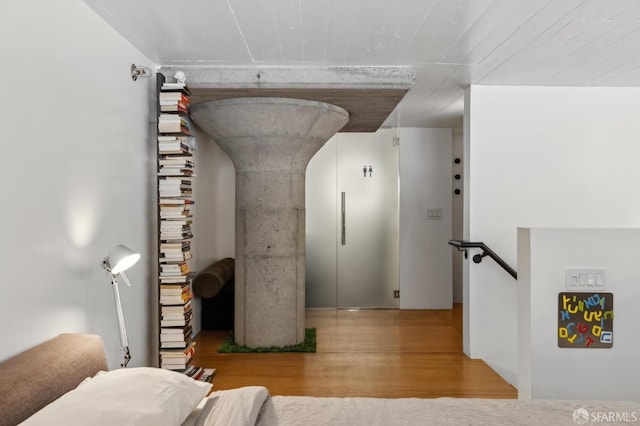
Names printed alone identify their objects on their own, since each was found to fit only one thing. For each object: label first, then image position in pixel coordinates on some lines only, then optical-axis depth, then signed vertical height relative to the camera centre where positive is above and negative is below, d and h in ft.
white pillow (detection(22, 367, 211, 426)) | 4.69 -1.93
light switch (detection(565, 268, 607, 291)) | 9.14 -1.14
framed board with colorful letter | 9.18 -1.91
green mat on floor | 14.93 -4.06
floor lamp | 8.45 -0.82
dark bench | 17.82 -3.28
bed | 5.00 -2.23
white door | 21.62 -0.36
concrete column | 14.98 -0.16
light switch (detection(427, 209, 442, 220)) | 21.84 +0.11
